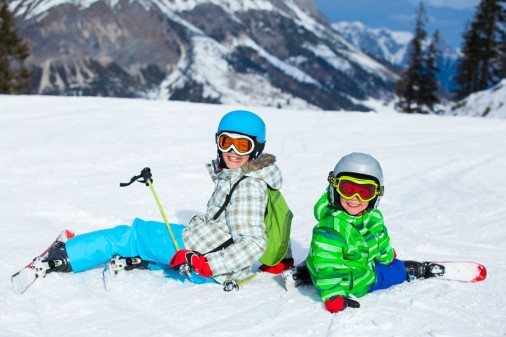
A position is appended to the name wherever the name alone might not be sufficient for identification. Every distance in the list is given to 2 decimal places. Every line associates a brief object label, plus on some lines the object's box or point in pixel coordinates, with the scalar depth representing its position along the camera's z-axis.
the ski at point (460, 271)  4.16
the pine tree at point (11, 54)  44.06
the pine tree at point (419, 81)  42.09
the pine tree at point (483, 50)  43.56
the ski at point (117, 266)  4.13
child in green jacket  3.65
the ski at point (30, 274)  3.89
